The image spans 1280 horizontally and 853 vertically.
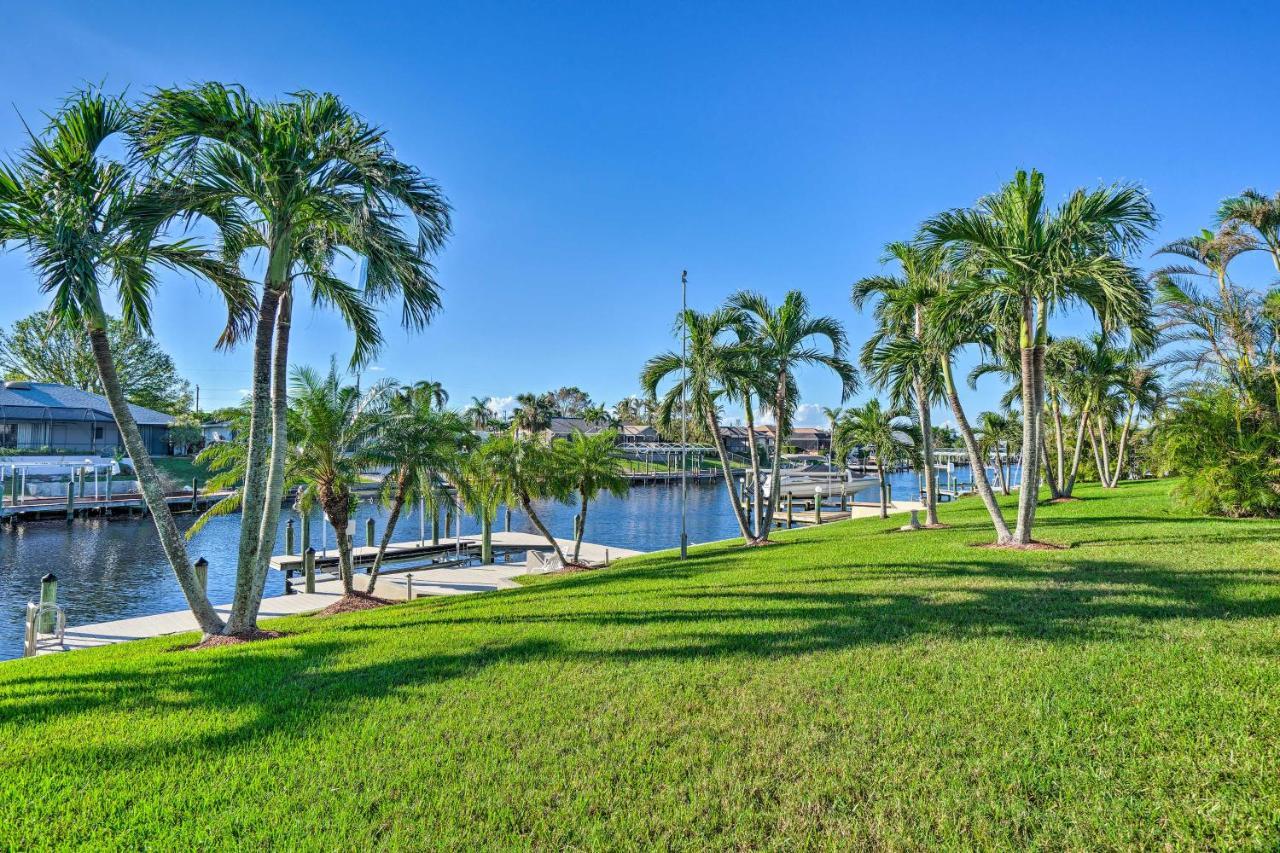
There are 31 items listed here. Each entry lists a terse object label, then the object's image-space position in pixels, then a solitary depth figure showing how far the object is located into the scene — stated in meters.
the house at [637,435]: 103.62
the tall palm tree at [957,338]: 12.08
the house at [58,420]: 45.03
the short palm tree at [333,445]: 15.11
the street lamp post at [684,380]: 17.06
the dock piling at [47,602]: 12.68
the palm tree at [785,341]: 16.88
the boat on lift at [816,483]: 43.56
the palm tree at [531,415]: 77.75
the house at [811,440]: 134.00
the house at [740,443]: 102.77
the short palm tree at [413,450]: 16.12
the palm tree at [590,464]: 22.61
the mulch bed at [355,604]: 14.42
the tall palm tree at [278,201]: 8.23
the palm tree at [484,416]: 76.19
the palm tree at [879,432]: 32.12
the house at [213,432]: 60.10
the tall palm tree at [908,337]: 14.99
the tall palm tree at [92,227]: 7.51
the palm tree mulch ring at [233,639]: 8.94
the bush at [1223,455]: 14.59
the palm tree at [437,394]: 19.13
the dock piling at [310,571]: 18.22
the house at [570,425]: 93.18
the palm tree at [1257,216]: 15.98
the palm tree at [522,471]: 21.66
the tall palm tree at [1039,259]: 10.91
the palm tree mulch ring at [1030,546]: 11.75
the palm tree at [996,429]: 43.69
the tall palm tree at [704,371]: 16.50
